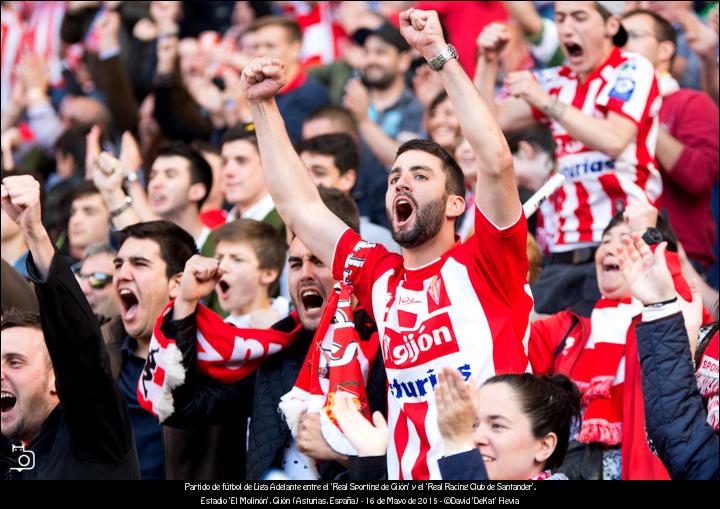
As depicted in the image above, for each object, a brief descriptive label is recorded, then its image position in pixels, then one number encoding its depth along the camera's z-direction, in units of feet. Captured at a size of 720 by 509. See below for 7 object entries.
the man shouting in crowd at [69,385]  29.71
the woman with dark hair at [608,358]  31.63
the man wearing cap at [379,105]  50.67
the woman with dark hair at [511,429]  26.00
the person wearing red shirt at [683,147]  44.11
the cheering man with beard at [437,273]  28.58
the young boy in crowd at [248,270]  39.68
